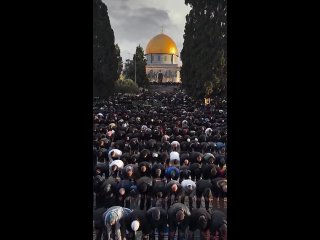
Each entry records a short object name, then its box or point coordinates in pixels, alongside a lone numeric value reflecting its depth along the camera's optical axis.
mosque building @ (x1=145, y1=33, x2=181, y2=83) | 75.81
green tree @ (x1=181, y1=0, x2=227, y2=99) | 25.05
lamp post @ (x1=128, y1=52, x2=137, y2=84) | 52.03
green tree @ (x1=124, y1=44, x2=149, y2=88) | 54.75
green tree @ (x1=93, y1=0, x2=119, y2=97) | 28.05
